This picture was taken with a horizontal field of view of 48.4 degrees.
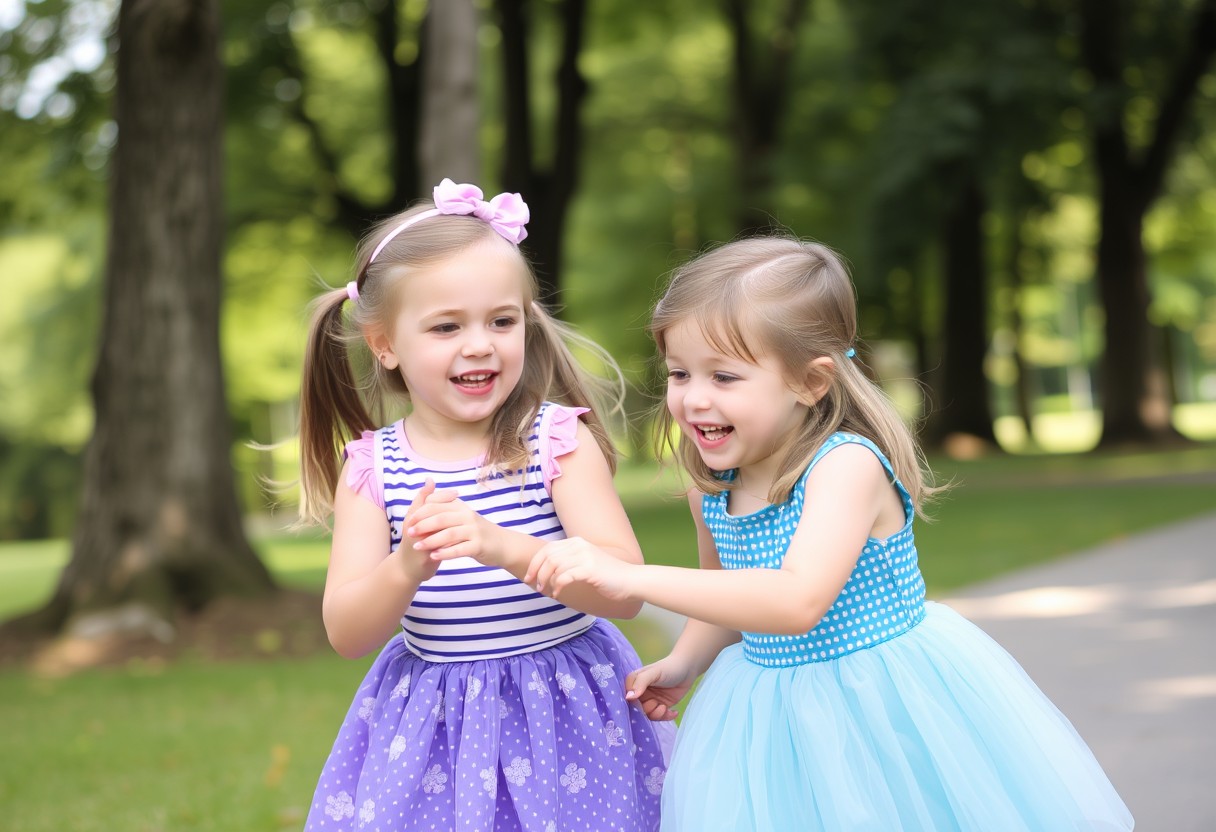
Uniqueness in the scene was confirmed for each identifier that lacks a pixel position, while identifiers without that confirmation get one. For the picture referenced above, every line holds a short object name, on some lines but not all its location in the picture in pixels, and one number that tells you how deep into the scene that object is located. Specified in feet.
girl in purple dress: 8.49
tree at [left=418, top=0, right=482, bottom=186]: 27.35
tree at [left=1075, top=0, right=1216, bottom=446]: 61.52
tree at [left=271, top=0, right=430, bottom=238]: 54.80
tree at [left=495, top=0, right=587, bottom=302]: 52.19
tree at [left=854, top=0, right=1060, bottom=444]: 49.08
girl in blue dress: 7.76
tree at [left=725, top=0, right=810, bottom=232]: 66.74
